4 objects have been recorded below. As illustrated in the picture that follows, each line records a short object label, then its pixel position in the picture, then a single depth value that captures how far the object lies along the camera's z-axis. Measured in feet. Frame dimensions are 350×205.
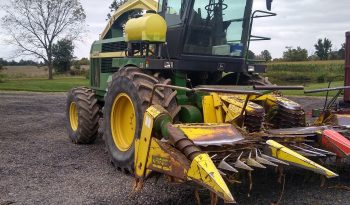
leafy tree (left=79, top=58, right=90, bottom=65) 189.26
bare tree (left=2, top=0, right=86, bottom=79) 161.07
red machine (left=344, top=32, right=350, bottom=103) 41.02
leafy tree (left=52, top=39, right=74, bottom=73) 169.78
